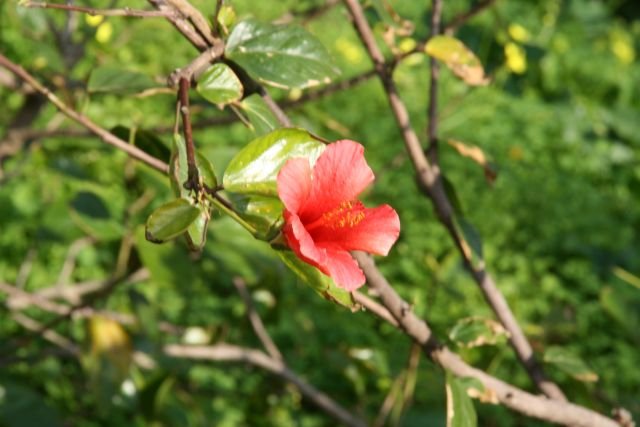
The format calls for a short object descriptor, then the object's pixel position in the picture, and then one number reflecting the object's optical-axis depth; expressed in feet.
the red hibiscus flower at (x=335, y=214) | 2.78
